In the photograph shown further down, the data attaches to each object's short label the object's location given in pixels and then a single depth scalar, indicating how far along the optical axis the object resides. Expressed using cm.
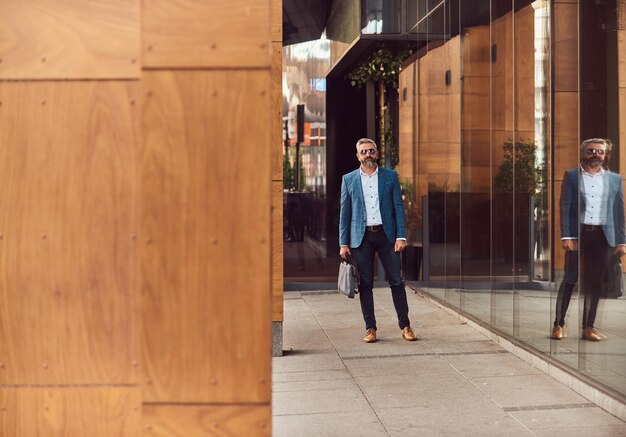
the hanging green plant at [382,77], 1705
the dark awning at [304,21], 1752
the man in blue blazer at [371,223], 1023
